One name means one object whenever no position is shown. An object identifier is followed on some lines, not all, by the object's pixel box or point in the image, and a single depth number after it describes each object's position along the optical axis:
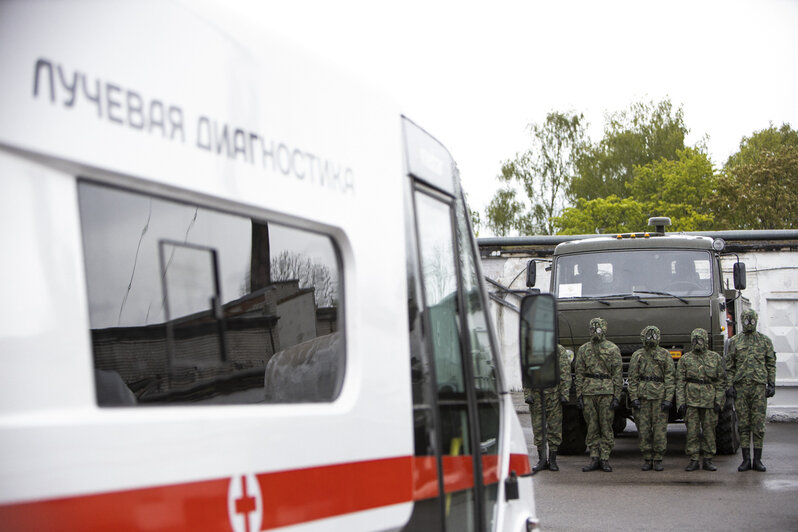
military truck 11.77
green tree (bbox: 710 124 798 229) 41.12
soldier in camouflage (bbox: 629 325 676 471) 11.12
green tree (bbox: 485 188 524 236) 46.00
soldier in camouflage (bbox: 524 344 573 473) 11.31
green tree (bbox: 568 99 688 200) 46.69
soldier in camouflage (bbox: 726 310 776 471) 11.01
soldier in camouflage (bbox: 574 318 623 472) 11.10
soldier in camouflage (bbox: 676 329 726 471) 11.07
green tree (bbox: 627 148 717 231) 41.91
